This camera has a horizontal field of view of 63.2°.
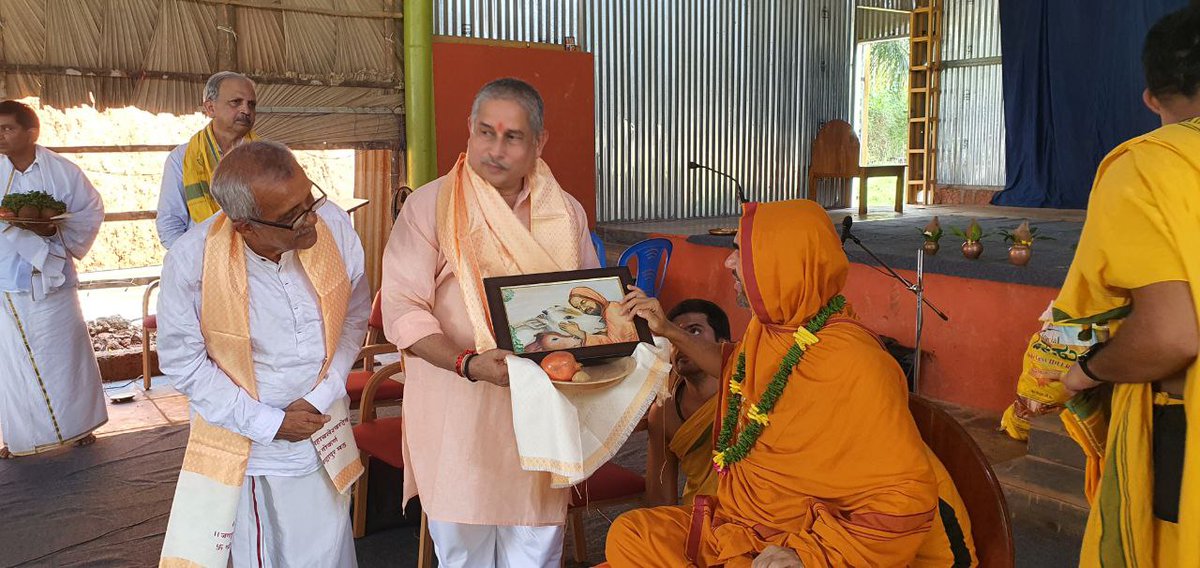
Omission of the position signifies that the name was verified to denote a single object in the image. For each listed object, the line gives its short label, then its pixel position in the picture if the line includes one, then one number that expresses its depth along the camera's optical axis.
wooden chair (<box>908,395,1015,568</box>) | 2.08
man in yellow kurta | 1.85
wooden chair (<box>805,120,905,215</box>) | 11.41
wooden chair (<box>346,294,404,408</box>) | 4.27
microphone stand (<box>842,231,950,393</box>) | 4.34
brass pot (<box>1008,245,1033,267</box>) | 5.55
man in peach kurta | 2.40
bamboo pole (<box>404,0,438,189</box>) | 7.55
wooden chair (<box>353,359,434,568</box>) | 3.56
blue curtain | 10.55
